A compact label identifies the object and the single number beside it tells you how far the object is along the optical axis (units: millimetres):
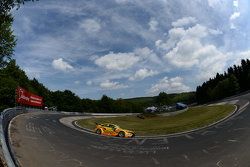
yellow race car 16041
